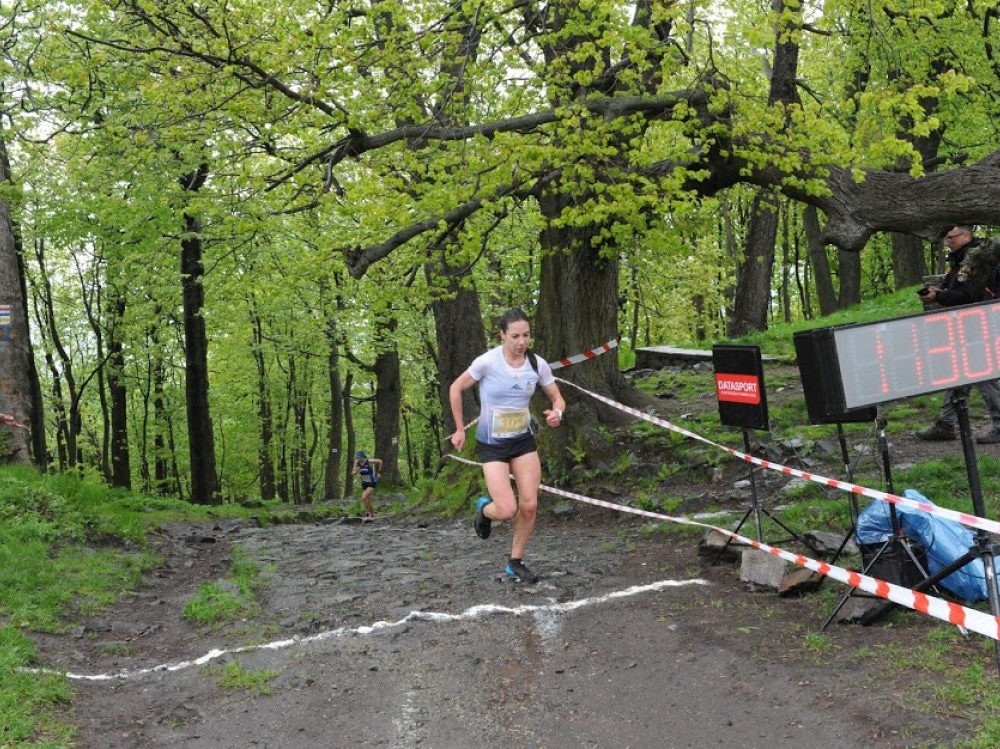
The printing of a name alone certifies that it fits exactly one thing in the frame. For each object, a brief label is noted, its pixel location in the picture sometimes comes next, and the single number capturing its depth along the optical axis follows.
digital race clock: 4.84
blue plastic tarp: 5.59
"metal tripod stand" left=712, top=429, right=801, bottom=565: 7.20
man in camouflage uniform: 8.57
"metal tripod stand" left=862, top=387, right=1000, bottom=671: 4.76
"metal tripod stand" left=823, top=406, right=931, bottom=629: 5.64
